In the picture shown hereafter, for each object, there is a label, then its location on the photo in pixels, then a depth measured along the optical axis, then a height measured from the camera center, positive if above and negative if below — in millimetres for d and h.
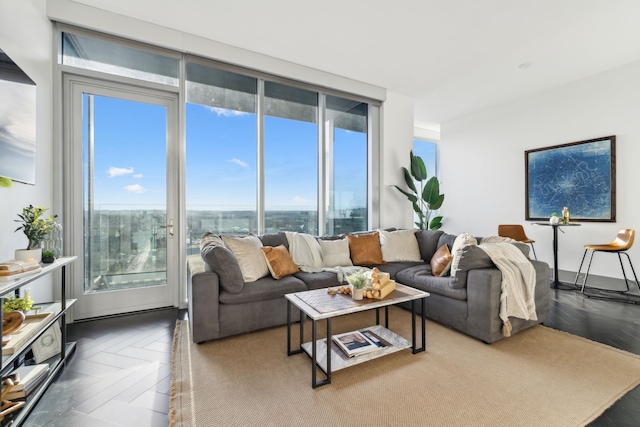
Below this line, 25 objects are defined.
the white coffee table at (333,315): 1767 -728
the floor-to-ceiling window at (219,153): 3414 +756
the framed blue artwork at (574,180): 4078 +499
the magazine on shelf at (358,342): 1948 -938
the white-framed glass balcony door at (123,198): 2863 +156
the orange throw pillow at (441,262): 2857 -508
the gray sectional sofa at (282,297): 2307 -729
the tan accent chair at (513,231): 4727 -313
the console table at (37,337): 1346 -688
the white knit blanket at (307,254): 3176 -476
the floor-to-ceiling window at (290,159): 3879 +768
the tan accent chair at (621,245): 3527 -415
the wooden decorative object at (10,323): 1442 -571
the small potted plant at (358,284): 2049 -519
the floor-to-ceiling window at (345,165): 4375 +758
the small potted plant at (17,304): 1646 -535
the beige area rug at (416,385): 1494 -1062
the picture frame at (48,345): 1933 -922
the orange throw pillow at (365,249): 3523 -463
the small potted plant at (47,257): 1885 -293
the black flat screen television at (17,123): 1736 +600
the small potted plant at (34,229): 1800 -105
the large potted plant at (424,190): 4613 +380
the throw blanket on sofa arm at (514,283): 2289 -586
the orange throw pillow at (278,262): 2844 -499
